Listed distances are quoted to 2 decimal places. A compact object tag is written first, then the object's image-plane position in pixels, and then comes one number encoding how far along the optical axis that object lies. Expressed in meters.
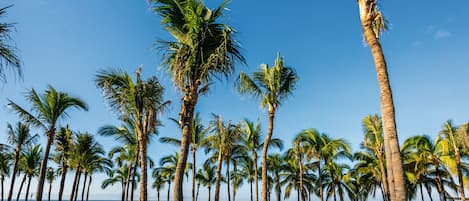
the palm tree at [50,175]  37.56
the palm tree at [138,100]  11.98
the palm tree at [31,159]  27.72
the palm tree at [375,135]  26.30
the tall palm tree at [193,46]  8.33
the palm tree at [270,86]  16.47
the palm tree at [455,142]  22.28
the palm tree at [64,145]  18.77
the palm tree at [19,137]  20.94
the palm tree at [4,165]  26.22
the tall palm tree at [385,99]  6.21
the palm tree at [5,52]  6.09
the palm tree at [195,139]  23.67
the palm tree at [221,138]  22.15
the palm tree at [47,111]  13.30
